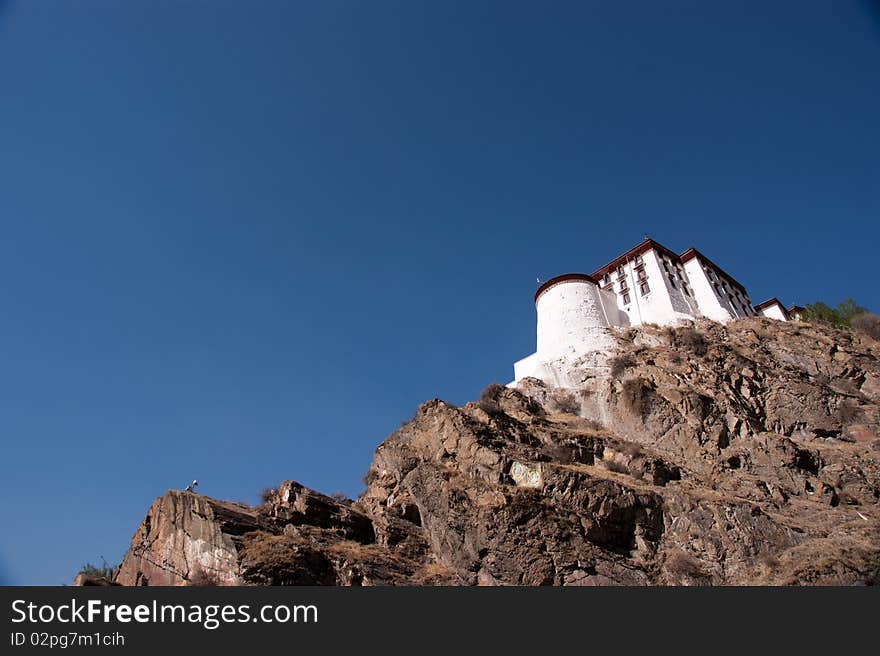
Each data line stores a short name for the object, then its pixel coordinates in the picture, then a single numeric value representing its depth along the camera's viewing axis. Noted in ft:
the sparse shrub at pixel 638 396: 105.70
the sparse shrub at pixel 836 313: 157.90
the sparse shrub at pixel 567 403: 118.93
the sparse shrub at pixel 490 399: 104.91
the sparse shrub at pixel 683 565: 72.33
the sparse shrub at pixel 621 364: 117.50
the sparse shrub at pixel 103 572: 79.95
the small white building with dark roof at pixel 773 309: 180.65
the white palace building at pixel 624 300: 138.39
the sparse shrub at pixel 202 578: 61.77
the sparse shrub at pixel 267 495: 84.53
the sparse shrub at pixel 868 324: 130.11
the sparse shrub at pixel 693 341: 120.98
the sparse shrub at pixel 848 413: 97.30
